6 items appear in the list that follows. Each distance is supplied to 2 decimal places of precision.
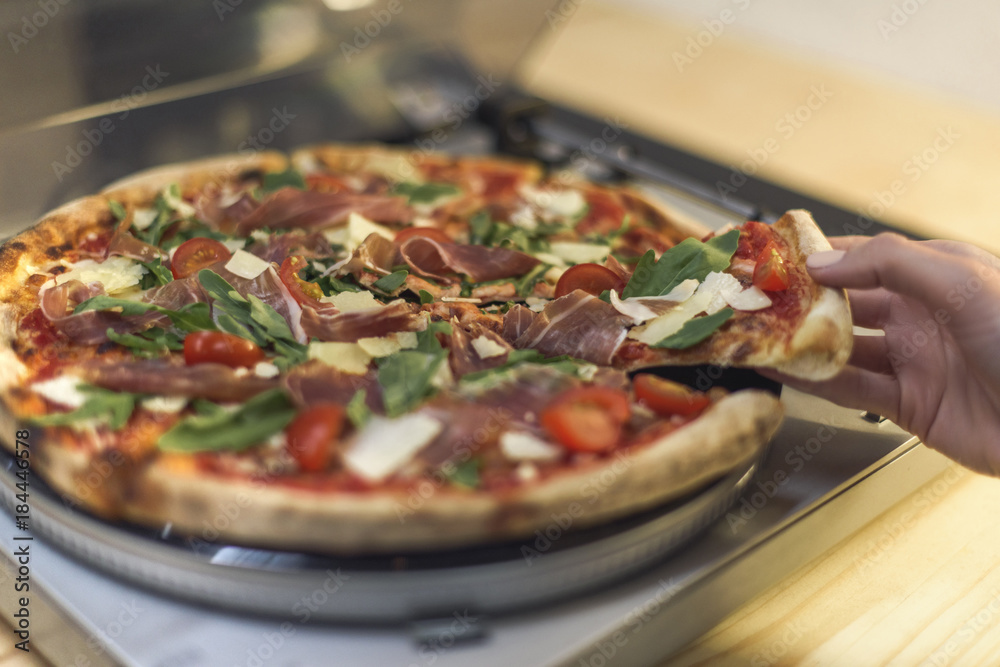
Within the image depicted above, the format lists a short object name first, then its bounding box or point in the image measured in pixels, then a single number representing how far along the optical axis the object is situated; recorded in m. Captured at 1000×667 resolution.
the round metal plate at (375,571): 0.64
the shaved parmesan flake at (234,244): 0.84
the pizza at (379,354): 0.64
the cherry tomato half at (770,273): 0.75
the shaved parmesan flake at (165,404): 0.68
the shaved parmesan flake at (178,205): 0.88
